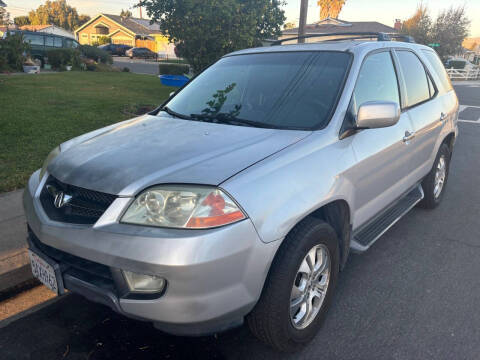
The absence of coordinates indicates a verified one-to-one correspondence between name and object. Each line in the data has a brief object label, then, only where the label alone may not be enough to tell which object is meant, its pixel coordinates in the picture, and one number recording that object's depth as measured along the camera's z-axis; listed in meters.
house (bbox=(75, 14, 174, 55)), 57.87
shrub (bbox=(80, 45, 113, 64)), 25.92
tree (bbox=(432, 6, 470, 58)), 38.31
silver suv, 1.91
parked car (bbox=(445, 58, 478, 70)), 39.38
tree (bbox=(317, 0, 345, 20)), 76.19
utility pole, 12.33
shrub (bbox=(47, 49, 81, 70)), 21.69
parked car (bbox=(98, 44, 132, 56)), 45.96
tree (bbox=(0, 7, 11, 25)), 22.94
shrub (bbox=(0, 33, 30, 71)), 16.97
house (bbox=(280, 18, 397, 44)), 42.53
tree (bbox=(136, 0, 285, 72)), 8.89
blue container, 10.14
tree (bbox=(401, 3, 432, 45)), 38.16
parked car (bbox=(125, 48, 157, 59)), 43.75
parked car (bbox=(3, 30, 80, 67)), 22.88
